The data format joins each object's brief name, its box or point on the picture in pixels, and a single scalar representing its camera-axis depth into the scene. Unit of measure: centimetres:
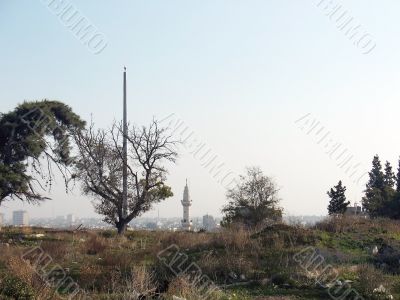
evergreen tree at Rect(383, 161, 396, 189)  6993
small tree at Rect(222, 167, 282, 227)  4522
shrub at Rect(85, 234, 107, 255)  1878
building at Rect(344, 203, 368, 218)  5472
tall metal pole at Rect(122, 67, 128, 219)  2998
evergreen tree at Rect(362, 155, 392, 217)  4867
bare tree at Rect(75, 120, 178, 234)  3064
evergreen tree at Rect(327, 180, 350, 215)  6222
